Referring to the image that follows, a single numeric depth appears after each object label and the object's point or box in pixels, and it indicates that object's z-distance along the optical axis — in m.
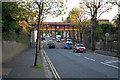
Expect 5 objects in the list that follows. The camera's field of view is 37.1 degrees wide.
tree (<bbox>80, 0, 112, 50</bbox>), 32.84
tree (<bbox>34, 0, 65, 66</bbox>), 13.99
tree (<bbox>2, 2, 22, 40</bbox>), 14.03
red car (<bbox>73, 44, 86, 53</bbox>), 30.96
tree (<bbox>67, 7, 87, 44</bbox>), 48.43
